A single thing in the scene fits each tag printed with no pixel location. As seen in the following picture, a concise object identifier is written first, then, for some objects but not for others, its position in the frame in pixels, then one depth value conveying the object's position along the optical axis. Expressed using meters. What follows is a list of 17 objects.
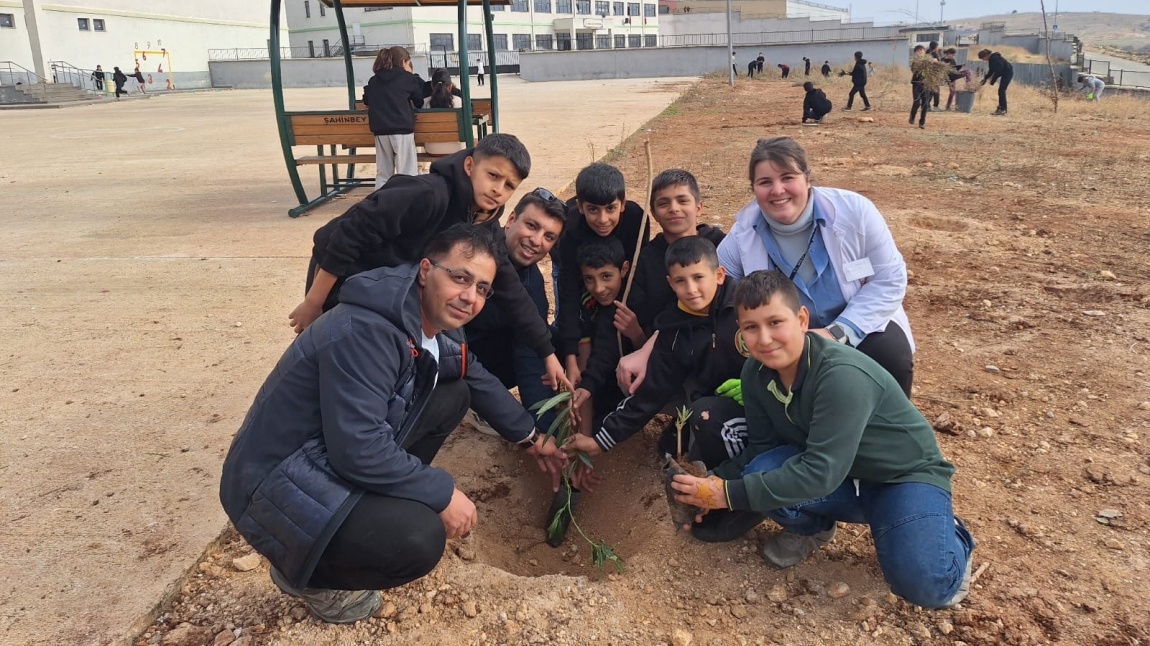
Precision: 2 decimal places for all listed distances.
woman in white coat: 2.78
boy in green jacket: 2.12
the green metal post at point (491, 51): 7.91
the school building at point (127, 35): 34.50
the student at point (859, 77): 17.42
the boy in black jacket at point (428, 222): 2.86
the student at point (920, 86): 13.74
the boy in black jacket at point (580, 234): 3.17
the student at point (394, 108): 7.07
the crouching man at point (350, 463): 1.95
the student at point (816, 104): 14.98
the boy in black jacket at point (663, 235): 3.03
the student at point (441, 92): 9.16
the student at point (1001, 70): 16.56
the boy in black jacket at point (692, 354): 2.71
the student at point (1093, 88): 22.08
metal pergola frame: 7.19
